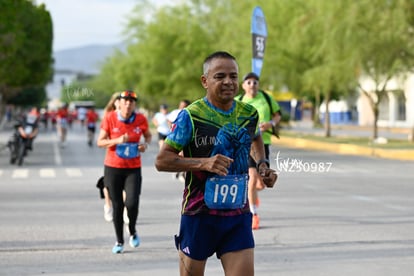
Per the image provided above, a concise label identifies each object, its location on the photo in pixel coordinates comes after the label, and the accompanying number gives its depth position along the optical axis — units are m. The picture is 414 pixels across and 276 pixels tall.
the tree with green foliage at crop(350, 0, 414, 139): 33.56
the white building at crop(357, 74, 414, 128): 66.94
